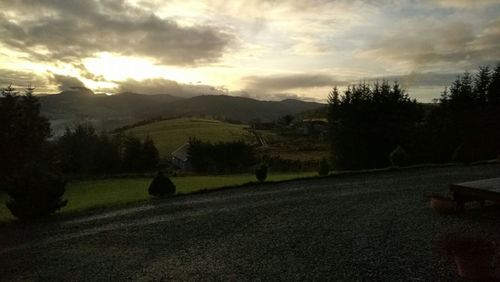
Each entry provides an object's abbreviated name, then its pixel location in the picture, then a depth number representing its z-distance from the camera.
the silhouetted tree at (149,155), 53.19
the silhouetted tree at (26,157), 19.11
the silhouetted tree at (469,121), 33.72
